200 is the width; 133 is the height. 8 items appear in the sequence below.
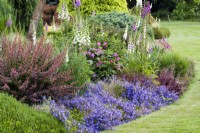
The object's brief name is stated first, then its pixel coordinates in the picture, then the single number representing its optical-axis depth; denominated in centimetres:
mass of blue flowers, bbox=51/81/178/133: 851
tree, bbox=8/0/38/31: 1718
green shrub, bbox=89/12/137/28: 2008
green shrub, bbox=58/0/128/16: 2605
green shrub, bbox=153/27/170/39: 2820
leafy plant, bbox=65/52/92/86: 980
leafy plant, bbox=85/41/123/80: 1201
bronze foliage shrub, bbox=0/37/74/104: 845
